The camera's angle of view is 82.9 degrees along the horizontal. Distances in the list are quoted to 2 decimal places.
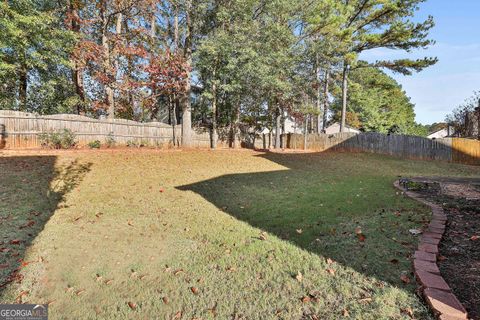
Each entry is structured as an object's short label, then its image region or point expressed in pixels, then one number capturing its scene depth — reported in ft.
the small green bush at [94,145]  36.68
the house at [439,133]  162.03
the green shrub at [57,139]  33.04
